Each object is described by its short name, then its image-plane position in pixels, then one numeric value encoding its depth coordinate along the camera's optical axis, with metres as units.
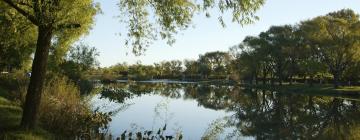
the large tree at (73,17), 12.10
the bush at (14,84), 22.03
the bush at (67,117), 15.73
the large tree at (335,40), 64.25
